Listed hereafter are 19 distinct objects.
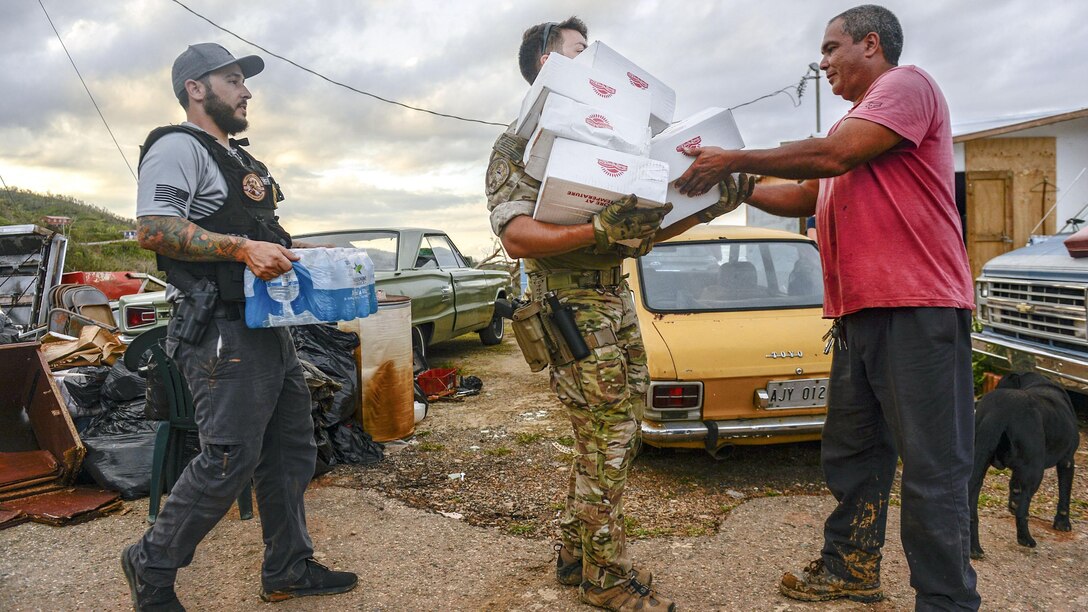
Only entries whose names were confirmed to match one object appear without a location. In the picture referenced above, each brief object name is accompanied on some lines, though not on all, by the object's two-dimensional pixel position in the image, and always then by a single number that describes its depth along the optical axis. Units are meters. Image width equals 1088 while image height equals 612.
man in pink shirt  2.23
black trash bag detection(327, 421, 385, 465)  4.51
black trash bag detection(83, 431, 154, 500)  3.91
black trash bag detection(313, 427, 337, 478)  4.23
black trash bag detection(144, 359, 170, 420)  3.41
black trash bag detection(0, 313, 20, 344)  4.89
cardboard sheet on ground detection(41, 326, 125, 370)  5.28
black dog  2.99
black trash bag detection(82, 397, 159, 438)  4.25
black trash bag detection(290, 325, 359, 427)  4.59
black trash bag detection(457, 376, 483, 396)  6.66
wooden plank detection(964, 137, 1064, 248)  10.64
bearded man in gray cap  2.27
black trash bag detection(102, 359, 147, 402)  4.46
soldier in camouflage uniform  2.45
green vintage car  6.23
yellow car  3.81
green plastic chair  3.40
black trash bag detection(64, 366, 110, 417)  4.47
